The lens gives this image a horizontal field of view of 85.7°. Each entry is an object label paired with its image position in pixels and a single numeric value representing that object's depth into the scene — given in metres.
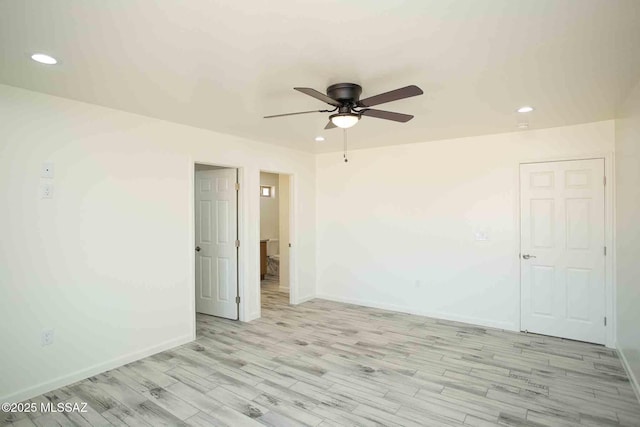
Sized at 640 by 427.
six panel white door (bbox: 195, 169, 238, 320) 4.81
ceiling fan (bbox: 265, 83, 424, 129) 2.56
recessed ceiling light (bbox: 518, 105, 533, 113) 3.29
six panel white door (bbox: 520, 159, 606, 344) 3.90
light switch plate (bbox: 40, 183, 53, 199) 2.89
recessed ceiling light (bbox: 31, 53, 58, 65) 2.17
